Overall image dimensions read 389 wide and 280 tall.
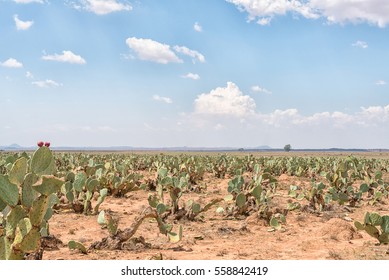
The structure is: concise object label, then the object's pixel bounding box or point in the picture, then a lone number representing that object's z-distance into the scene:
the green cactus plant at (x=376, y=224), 7.50
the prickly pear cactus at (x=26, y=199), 4.73
